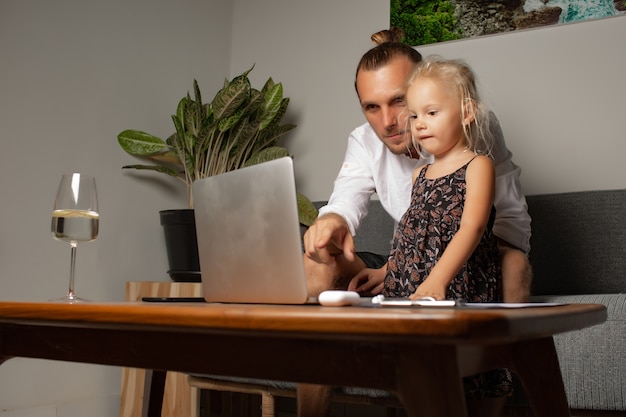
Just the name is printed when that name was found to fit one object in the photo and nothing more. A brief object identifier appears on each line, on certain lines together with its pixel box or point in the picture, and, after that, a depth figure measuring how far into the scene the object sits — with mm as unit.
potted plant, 2523
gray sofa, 2104
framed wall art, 2457
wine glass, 1533
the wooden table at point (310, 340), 574
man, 1506
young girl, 1418
